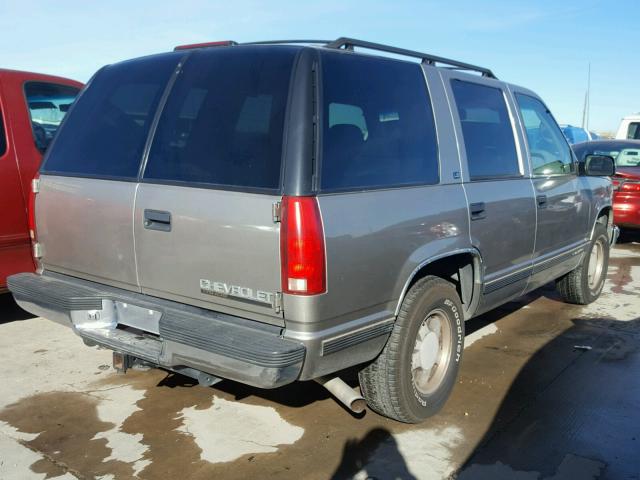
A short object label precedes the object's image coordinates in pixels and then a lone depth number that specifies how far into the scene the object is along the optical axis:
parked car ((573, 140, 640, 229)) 8.67
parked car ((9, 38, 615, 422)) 2.63
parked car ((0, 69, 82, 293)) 4.58
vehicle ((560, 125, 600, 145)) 17.36
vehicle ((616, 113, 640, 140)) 13.04
